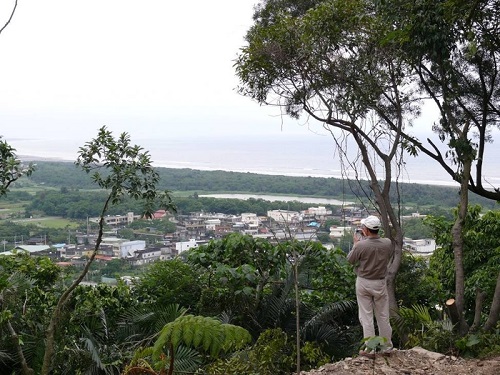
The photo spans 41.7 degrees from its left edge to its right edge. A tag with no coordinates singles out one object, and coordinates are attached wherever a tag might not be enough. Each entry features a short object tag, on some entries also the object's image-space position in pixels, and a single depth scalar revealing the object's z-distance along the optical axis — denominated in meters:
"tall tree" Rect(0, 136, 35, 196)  7.11
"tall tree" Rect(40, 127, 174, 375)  6.67
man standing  6.21
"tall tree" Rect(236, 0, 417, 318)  8.26
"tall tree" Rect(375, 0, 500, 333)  6.58
